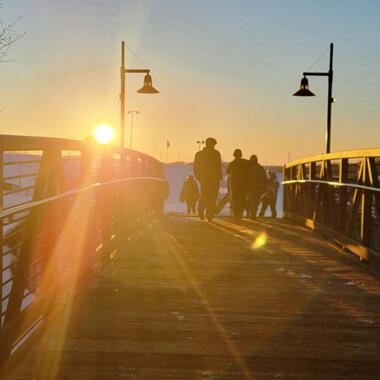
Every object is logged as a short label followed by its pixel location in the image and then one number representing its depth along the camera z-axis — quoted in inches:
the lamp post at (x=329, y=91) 596.1
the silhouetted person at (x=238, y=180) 454.6
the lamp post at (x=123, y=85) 622.5
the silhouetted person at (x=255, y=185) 529.3
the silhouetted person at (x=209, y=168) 439.8
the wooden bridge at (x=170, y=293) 122.8
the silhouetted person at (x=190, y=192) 810.1
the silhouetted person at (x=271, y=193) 735.7
